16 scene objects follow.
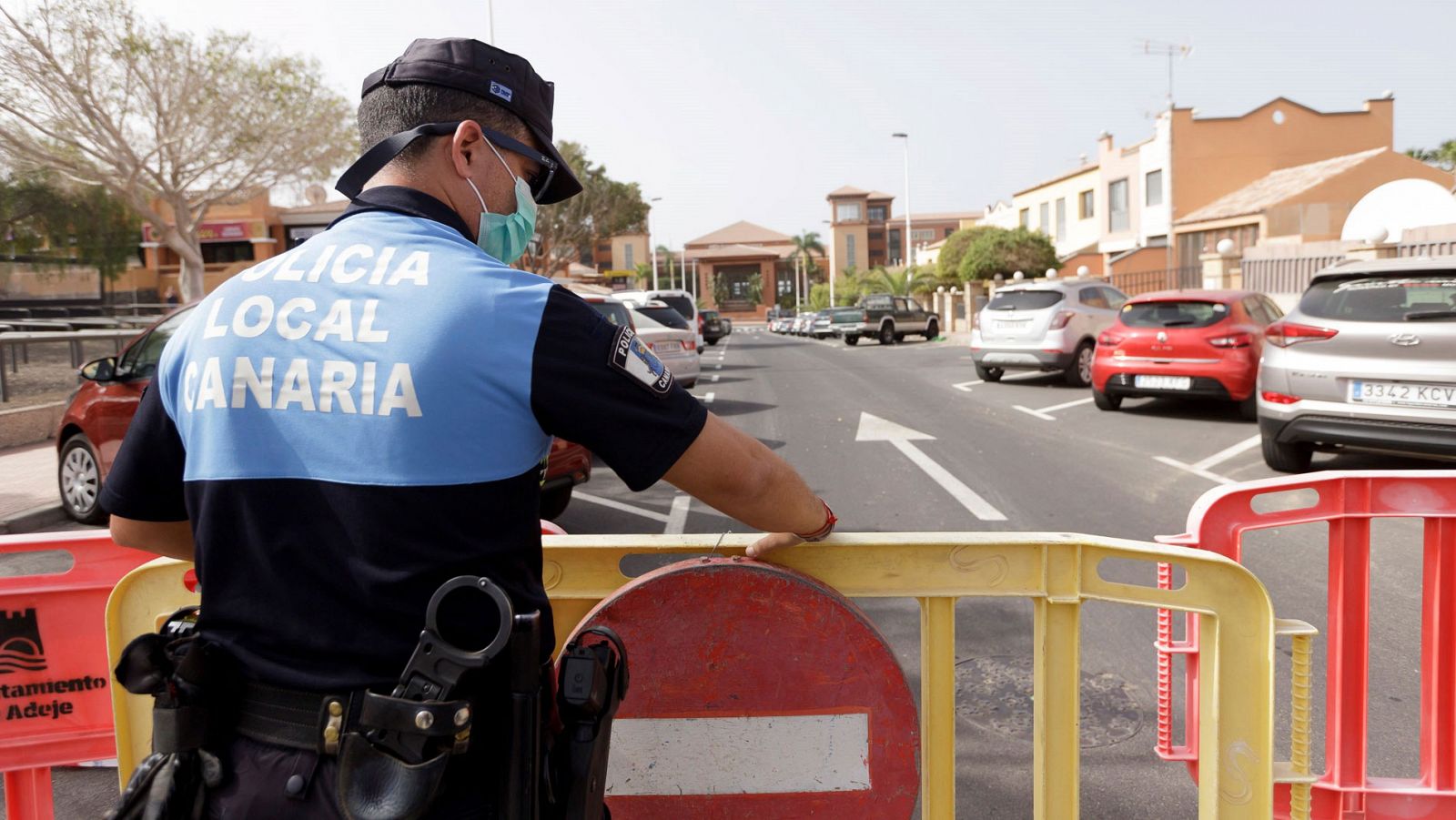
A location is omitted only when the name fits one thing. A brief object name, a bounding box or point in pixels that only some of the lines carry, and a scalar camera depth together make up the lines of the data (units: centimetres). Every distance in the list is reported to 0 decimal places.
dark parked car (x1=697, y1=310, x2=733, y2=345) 4156
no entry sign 209
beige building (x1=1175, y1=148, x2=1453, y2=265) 3309
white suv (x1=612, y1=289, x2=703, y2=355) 2636
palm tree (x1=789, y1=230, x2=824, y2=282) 11906
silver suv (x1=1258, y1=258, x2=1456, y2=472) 759
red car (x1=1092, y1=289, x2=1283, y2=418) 1205
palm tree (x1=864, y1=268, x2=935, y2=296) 5659
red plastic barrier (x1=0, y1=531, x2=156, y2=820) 273
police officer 147
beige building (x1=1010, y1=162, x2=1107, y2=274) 4925
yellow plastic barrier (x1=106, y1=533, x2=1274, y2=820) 236
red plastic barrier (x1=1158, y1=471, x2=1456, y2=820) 293
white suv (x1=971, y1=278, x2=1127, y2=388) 1680
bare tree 2147
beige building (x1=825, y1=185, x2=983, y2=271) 10781
